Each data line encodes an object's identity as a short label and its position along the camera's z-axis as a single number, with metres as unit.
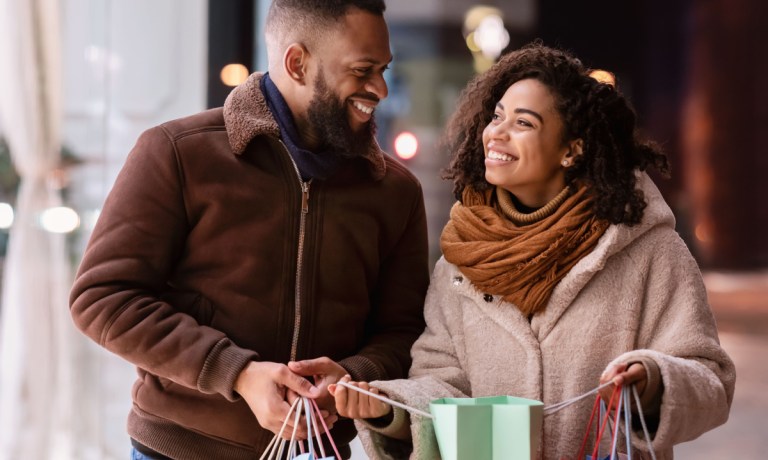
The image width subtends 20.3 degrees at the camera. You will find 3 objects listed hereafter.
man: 3.52
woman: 3.45
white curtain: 5.18
